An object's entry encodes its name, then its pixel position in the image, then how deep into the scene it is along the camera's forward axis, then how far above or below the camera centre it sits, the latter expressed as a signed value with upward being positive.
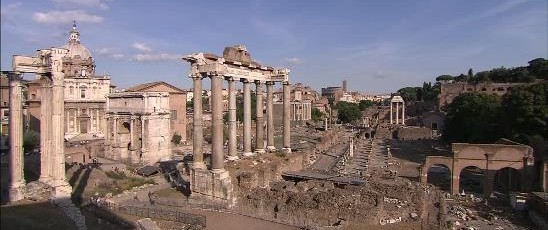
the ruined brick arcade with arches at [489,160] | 27.69 -3.39
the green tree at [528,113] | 33.66 -0.30
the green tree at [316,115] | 123.44 -1.31
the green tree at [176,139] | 54.03 -3.57
